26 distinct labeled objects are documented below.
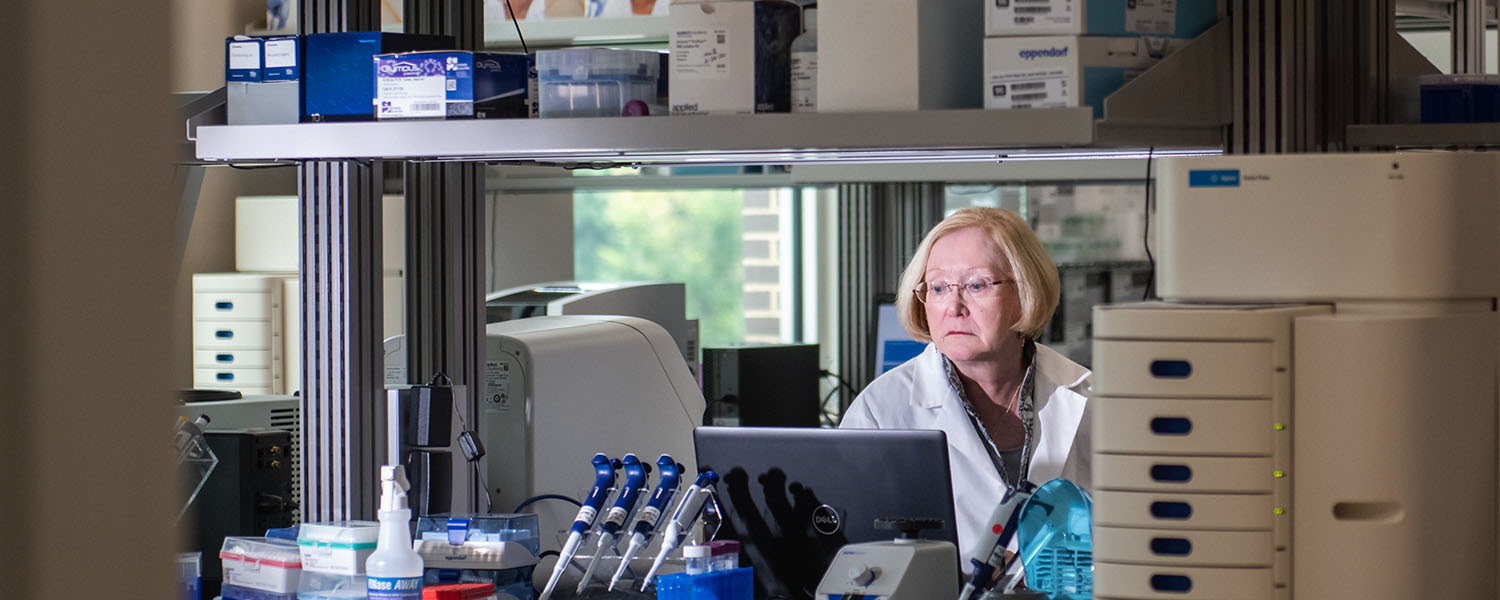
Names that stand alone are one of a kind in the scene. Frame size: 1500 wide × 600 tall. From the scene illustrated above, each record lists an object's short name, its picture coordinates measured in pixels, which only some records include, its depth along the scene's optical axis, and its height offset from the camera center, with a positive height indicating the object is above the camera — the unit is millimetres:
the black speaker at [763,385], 6585 -330
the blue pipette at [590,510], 3960 -317
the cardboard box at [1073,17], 3642 +251
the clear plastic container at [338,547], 3922 -351
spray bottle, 3824 -345
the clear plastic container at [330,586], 3896 -398
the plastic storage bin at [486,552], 3944 -363
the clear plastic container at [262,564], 3960 -380
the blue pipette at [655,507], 3967 -313
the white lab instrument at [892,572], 3803 -364
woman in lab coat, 4734 -168
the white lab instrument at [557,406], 4350 -217
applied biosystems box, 3785 +229
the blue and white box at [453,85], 3907 +217
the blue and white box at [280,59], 4038 +268
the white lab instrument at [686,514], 3973 -326
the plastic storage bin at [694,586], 3872 -390
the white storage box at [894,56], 3712 +221
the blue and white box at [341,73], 4005 +245
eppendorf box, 3625 +195
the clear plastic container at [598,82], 3870 +215
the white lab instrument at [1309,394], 3434 -130
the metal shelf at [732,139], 3651 +138
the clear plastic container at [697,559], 3894 -361
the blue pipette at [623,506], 3973 -313
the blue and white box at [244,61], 4062 +269
